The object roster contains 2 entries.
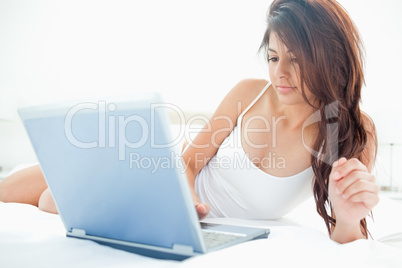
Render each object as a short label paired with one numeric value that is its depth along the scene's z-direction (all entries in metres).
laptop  0.55
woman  1.08
